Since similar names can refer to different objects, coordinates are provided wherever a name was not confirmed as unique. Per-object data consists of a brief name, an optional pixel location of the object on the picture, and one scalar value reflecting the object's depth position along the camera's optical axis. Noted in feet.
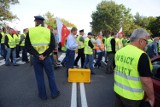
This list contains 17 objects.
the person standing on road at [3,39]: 22.82
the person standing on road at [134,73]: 5.09
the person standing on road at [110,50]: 17.55
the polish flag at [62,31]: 16.09
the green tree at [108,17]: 124.04
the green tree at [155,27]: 118.88
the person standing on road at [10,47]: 21.01
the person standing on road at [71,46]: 14.78
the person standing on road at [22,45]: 23.47
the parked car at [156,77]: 6.49
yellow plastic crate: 14.25
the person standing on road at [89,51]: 17.47
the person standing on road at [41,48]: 10.39
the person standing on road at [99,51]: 20.64
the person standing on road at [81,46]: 17.68
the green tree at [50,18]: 132.26
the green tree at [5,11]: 73.78
